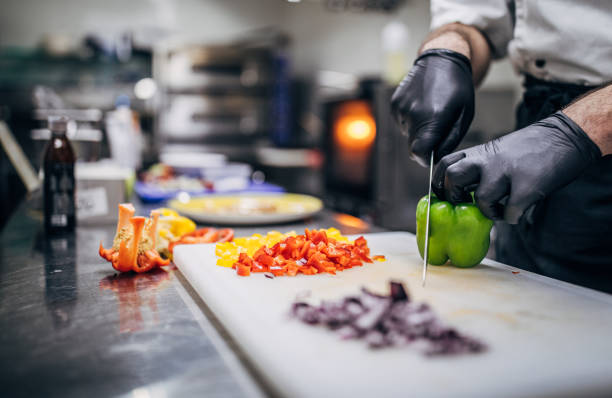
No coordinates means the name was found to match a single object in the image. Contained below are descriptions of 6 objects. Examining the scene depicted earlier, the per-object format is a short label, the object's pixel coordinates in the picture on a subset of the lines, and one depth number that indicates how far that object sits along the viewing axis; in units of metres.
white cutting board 0.58
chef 1.02
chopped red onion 0.64
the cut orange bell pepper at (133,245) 1.07
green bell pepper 1.09
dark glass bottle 1.46
